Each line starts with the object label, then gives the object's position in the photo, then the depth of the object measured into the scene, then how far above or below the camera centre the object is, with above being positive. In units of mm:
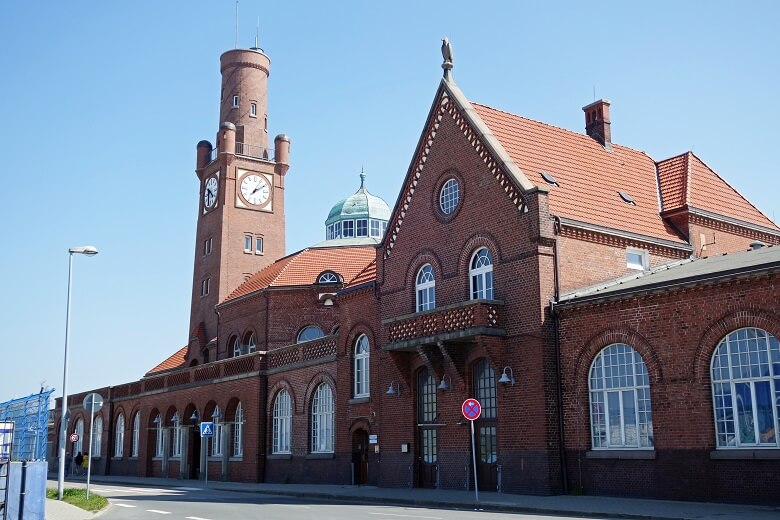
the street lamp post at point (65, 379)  24438 +1843
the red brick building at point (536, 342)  21234 +2886
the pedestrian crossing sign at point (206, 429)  36312 +550
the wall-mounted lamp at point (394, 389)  30359 +1741
